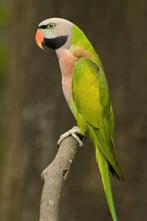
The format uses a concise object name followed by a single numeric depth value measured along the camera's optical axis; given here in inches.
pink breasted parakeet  277.3
